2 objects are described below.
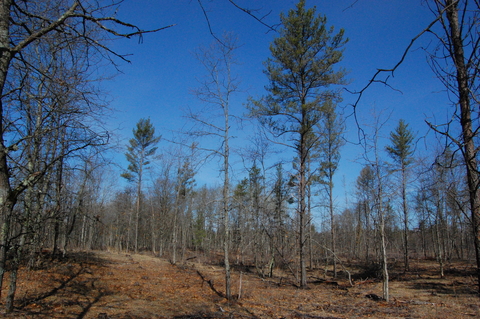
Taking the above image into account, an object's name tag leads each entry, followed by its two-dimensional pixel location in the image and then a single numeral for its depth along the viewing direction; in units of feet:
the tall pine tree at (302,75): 39.24
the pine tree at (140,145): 88.17
